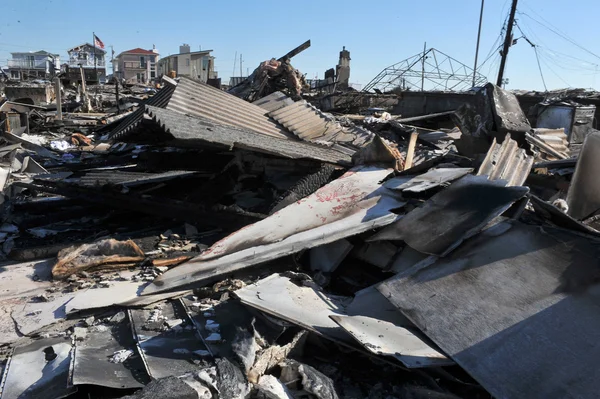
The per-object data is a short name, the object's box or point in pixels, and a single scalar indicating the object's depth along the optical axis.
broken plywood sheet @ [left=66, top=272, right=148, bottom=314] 3.32
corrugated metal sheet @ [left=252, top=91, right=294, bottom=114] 7.74
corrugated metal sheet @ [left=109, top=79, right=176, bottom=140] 5.18
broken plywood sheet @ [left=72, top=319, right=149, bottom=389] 2.46
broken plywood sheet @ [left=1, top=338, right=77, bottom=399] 2.43
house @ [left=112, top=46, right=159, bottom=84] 51.03
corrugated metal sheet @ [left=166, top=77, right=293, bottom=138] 5.95
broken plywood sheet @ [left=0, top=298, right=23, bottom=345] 3.06
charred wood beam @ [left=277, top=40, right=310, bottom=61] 12.29
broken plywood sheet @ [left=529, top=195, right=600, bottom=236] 3.47
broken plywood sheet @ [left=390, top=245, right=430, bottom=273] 3.54
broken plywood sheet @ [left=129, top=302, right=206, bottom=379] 2.64
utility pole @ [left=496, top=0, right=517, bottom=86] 17.62
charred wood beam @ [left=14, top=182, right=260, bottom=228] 4.80
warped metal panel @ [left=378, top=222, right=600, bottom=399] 2.46
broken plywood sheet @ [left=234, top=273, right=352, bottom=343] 2.88
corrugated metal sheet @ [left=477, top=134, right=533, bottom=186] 4.73
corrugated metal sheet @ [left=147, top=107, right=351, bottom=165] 4.28
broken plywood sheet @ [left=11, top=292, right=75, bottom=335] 3.20
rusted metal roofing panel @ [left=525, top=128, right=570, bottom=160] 7.23
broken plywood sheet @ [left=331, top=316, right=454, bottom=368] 2.62
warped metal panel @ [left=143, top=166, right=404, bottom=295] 3.57
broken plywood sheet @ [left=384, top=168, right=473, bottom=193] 4.30
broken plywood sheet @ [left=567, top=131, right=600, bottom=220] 4.80
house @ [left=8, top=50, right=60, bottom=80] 35.94
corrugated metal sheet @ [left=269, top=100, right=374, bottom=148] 6.74
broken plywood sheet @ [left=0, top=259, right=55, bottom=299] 3.74
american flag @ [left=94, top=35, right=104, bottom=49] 39.69
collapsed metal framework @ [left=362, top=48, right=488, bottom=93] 18.70
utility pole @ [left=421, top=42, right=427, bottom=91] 18.27
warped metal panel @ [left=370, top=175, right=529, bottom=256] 3.47
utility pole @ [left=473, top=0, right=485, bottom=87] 24.66
